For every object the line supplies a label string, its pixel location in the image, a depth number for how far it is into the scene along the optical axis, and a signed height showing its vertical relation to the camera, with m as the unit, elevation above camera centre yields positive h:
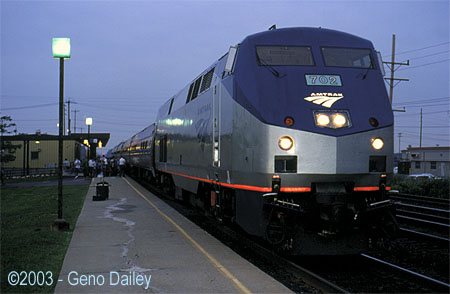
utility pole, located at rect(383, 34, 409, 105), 33.72 +6.73
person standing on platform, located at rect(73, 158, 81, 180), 40.78 -1.15
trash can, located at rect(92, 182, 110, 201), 17.89 -1.58
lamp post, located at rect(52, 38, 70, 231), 10.91 +1.58
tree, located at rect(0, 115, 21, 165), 39.89 +1.14
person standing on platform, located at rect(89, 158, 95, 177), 35.53 -0.97
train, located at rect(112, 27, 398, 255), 6.95 +0.23
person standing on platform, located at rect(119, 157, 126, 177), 37.47 -1.05
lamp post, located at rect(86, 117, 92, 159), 28.51 +2.13
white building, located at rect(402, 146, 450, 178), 52.76 -0.42
